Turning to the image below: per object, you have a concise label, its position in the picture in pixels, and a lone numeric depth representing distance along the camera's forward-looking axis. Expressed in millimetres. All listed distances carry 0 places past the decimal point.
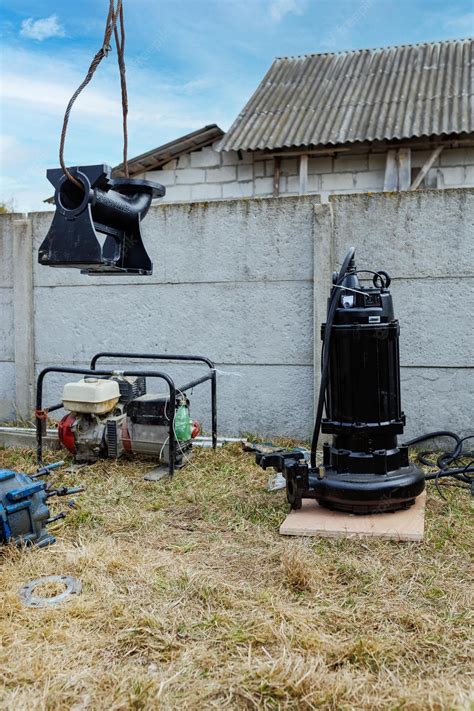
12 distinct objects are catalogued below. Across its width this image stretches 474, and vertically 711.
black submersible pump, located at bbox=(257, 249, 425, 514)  3008
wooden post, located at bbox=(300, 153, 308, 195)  8680
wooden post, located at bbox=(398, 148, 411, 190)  8320
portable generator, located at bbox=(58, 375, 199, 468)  3838
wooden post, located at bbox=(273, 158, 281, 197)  8859
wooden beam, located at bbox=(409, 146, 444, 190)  8336
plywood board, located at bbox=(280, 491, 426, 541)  2768
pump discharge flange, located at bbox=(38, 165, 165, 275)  2287
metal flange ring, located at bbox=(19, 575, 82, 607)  2164
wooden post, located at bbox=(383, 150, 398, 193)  8359
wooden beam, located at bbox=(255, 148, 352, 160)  8555
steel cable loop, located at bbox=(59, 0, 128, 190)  2051
